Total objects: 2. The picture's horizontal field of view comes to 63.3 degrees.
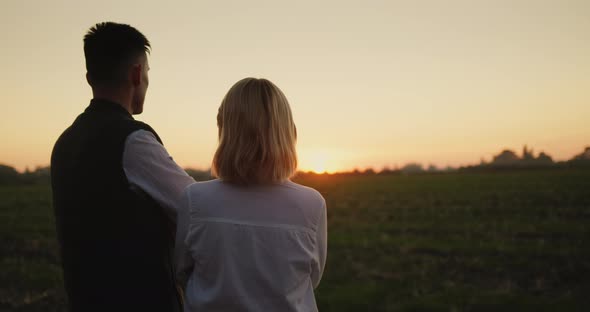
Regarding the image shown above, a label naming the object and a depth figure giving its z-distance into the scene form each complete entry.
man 1.72
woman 1.65
